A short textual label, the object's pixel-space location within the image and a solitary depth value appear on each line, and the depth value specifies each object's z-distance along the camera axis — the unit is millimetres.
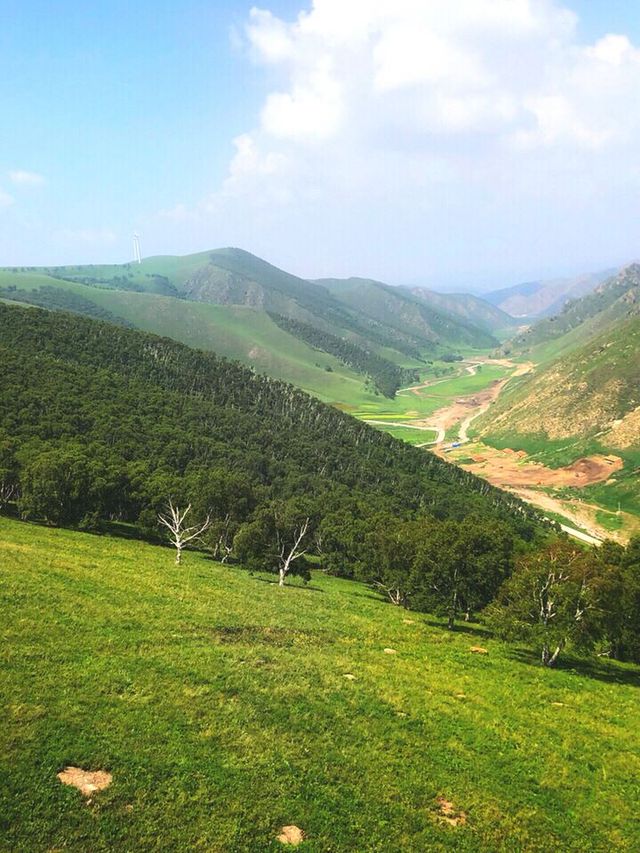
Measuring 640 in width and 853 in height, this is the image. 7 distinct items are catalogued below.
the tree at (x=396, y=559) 71000
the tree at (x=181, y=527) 87788
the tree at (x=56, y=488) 80438
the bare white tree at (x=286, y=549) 67262
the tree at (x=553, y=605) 44844
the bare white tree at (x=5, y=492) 88500
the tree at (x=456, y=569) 63000
